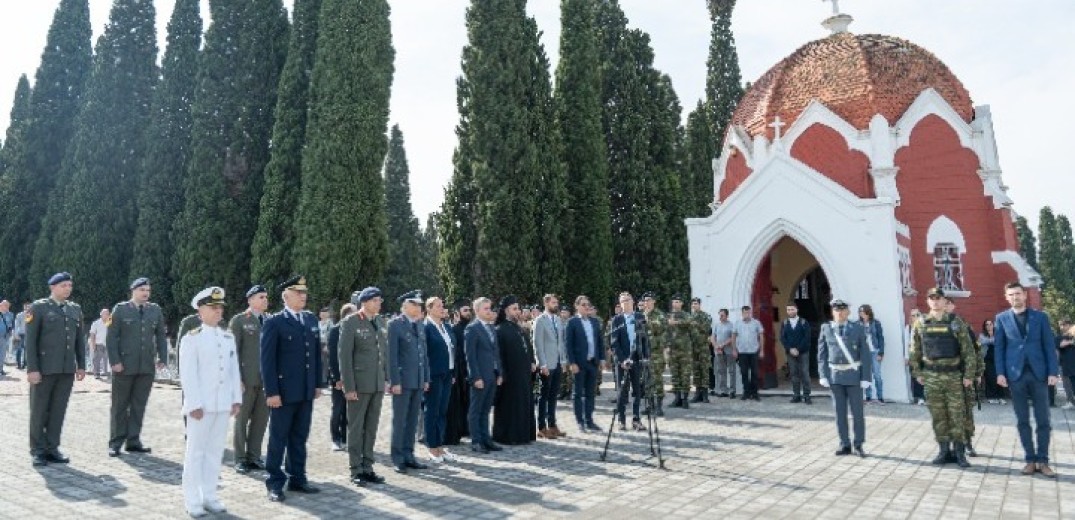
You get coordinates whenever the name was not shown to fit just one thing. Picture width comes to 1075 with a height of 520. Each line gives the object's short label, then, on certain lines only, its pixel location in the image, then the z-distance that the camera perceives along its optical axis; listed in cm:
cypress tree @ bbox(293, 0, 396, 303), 2056
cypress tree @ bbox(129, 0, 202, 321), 2395
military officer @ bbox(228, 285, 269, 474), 750
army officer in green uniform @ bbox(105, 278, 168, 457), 829
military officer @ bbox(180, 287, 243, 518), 561
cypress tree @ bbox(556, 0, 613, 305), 2156
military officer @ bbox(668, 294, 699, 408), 1302
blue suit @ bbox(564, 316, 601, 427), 1004
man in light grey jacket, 974
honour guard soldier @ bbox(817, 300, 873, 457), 815
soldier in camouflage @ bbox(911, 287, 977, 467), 739
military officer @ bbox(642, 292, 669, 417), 1141
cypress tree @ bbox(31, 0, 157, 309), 2534
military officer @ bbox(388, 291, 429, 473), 735
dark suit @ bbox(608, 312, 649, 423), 995
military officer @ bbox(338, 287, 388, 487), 674
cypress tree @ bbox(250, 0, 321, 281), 2142
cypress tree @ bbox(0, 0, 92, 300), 2827
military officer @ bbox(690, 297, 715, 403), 1380
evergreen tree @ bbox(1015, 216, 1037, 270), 5184
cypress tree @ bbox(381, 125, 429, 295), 3981
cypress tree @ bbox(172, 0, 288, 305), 2264
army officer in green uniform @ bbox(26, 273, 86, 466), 763
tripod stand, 752
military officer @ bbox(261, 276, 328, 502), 615
